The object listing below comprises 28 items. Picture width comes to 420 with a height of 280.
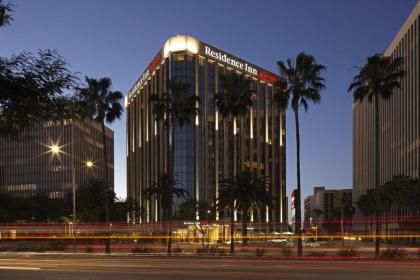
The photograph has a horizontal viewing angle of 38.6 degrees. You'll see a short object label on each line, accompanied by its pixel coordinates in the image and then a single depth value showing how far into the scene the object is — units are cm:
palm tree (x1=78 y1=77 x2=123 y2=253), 5747
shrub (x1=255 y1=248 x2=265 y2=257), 4380
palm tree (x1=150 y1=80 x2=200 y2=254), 5719
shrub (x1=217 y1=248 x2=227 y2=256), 4645
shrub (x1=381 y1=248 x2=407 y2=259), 4059
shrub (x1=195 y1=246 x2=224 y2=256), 4713
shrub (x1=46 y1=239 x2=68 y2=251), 5719
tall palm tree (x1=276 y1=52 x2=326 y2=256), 4887
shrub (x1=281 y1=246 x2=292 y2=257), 4419
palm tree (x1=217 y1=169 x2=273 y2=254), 5603
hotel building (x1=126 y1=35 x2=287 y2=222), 13538
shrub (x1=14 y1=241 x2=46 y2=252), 5731
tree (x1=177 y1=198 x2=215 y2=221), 10050
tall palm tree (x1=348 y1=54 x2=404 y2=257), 4712
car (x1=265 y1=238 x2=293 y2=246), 7112
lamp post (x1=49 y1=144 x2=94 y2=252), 4817
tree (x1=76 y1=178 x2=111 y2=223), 7706
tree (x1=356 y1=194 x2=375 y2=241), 12391
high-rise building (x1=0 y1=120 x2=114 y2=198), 18875
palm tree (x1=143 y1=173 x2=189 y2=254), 6259
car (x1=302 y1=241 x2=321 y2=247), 6950
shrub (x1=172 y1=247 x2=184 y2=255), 4975
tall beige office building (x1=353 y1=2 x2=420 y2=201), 10194
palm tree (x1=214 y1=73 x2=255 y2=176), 5653
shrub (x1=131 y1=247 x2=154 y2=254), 5075
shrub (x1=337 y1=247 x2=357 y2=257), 4334
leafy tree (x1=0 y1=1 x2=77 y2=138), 984
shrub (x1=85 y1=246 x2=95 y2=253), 5279
